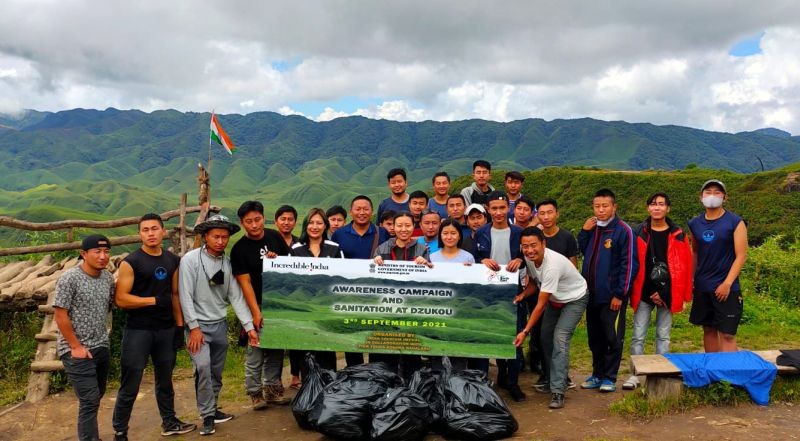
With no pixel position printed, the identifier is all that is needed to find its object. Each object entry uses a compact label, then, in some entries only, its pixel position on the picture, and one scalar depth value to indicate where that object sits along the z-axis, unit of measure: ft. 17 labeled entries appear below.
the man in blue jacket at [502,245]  18.81
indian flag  31.14
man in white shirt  17.37
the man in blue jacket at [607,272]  18.65
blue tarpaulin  16.58
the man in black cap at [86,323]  14.90
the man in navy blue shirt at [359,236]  19.51
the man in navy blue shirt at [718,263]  18.45
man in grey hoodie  16.52
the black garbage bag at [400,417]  14.88
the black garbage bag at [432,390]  15.78
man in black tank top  15.68
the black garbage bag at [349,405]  15.38
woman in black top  18.75
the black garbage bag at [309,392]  16.37
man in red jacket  18.74
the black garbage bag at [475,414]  15.21
